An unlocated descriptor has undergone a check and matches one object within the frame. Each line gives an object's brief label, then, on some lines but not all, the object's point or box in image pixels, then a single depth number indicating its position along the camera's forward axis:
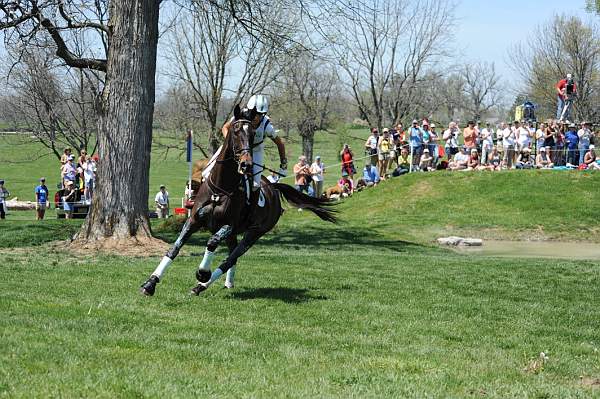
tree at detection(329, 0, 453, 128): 54.50
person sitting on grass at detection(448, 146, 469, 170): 31.41
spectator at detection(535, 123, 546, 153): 30.72
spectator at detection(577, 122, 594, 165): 30.17
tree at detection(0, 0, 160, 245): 16.38
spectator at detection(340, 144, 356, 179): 31.33
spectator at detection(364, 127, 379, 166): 31.34
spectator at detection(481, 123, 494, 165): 30.61
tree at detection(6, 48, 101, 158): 35.66
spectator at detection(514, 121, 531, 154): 30.07
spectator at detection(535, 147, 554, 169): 30.56
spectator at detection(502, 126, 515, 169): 30.45
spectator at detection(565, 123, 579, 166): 30.31
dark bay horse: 9.76
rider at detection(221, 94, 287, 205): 10.09
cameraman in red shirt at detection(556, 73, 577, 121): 33.31
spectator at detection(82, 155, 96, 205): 29.22
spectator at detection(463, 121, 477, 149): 30.27
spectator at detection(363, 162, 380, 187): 31.72
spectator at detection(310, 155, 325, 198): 30.26
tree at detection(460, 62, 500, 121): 94.31
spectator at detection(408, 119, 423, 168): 30.25
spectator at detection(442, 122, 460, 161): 31.05
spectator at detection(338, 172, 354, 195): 31.78
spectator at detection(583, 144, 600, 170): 30.23
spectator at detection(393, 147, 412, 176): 31.89
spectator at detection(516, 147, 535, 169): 30.70
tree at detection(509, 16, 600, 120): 56.66
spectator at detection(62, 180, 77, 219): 28.33
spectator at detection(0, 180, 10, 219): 30.80
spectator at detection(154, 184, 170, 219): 31.16
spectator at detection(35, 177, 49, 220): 30.55
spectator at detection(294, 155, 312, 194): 28.95
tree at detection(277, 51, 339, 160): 63.75
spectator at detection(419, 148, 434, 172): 31.65
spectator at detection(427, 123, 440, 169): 31.98
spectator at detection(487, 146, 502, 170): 31.20
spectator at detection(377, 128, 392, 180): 31.06
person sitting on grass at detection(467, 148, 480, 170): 31.14
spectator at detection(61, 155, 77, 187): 29.03
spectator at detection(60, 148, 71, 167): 29.74
